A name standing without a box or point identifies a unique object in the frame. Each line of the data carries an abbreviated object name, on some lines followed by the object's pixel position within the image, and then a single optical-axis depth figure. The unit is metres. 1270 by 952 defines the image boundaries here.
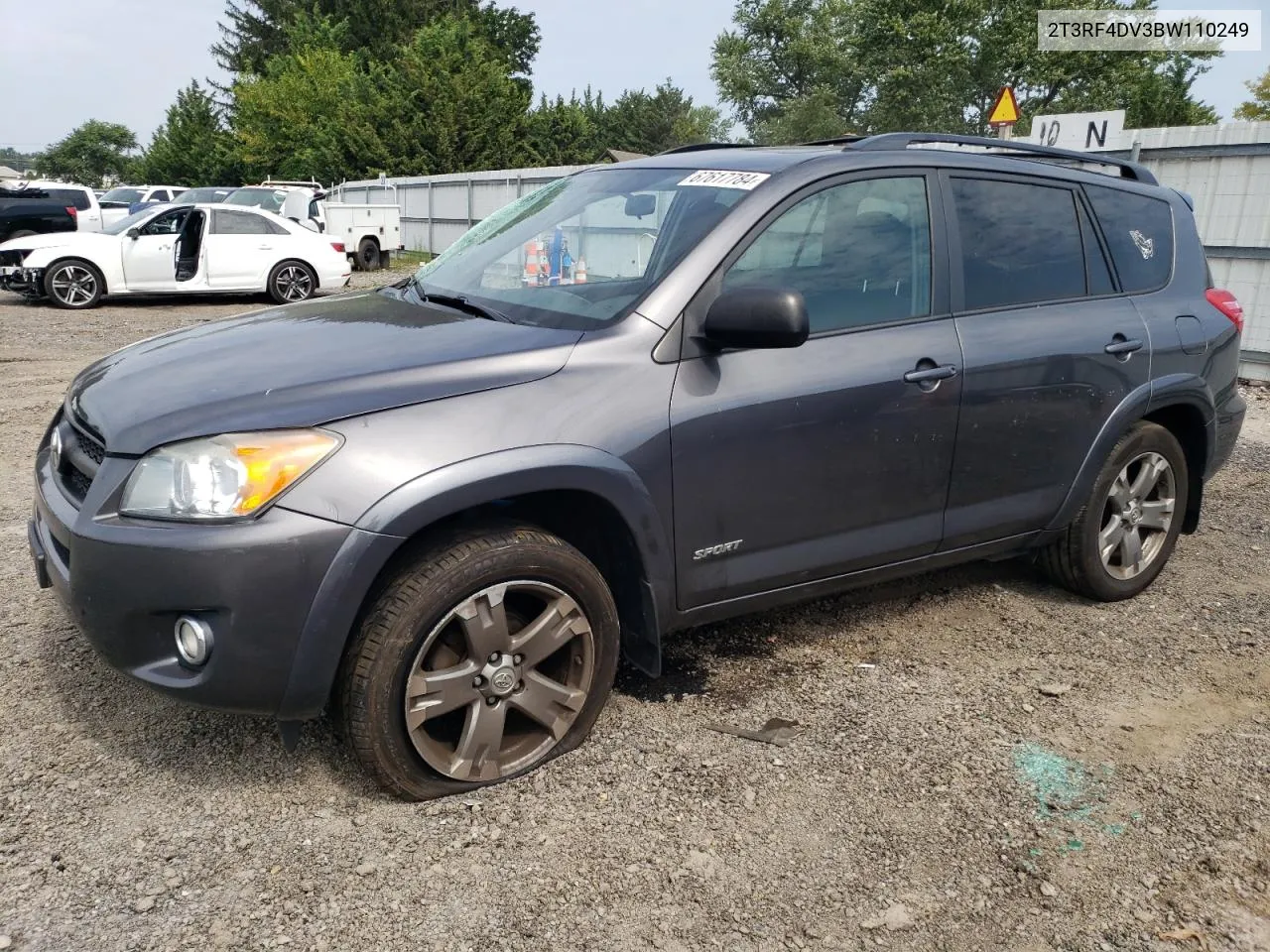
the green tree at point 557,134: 40.21
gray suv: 2.40
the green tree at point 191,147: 48.69
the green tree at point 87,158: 96.94
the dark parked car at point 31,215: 17.50
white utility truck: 19.50
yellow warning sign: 9.31
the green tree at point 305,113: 38.41
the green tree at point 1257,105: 45.47
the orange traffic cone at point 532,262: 3.29
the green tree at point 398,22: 55.03
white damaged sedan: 13.75
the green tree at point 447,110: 36.81
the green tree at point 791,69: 56.28
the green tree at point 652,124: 82.94
